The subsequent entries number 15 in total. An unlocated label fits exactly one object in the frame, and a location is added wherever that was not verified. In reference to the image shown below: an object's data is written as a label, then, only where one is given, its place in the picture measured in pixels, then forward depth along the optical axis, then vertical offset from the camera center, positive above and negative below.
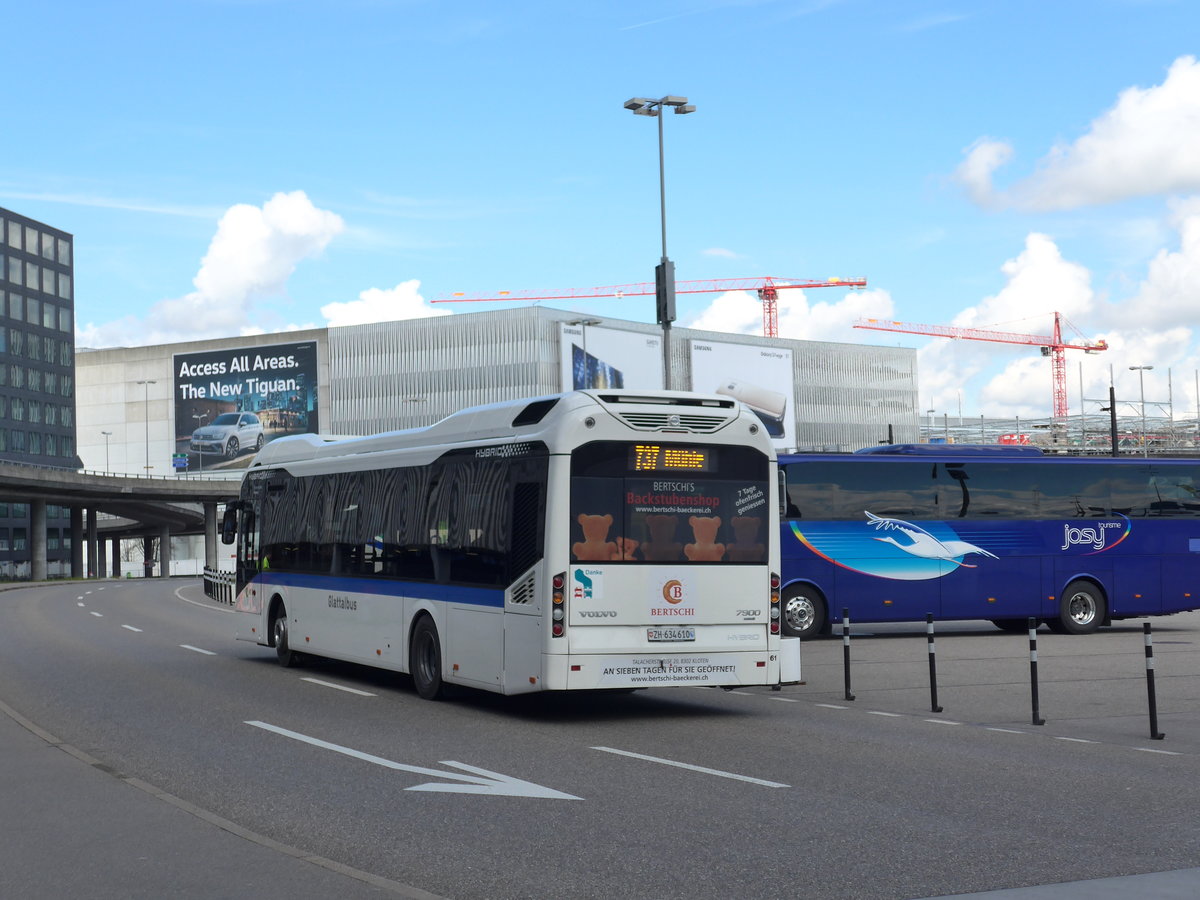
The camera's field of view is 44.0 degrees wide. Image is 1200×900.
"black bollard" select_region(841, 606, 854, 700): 16.98 -1.44
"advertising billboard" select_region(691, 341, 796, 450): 136.88 +13.65
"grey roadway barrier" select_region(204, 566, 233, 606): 50.16 -1.99
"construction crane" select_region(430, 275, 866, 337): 183.88 +28.23
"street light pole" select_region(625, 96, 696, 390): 26.73 +4.61
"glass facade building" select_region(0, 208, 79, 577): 120.25 +14.45
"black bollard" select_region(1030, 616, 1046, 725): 14.48 -1.50
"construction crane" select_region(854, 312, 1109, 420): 186.62 +21.41
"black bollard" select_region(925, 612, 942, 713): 15.68 -1.73
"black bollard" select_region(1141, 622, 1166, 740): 13.23 -1.65
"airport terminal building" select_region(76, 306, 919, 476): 125.50 +13.46
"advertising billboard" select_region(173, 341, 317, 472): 135.50 +12.10
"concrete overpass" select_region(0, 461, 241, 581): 88.06 +2.19
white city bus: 14.16 -0.24
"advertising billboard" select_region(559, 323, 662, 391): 123.69 +14.00
